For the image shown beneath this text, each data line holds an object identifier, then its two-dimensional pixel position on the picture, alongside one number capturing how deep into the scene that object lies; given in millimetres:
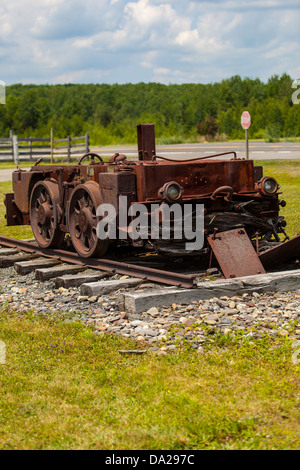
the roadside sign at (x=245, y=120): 16844
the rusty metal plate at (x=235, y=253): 7168
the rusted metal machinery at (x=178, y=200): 7301
